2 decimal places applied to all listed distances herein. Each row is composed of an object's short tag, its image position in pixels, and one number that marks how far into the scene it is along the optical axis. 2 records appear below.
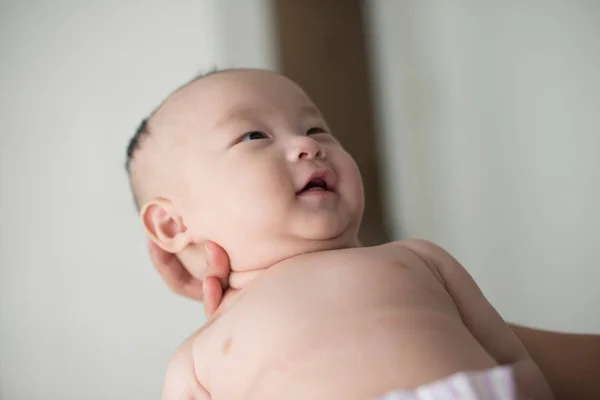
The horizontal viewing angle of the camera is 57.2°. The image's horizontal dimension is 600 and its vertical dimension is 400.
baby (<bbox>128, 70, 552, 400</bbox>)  0.55
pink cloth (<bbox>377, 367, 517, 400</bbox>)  0.46
